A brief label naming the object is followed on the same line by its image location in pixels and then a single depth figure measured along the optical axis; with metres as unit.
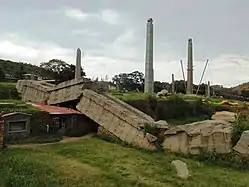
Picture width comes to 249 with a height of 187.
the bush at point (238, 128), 8.00
